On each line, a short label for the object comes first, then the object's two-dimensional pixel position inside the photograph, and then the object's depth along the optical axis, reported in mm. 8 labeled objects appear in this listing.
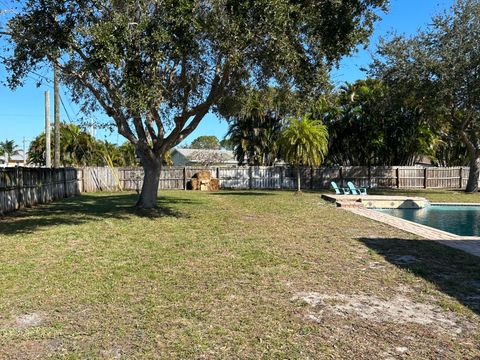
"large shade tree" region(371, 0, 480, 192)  22109
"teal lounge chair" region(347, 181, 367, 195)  22444
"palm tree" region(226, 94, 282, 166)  35500
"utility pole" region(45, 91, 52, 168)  23906
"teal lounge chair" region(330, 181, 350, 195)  22781
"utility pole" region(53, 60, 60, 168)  22516
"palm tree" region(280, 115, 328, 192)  22227
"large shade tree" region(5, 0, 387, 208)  9000
